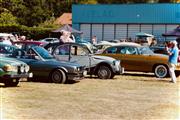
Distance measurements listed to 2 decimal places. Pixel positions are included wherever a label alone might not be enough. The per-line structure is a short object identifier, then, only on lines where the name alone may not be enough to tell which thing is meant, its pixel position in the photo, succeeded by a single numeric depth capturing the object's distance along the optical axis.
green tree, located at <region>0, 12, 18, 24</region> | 66.59
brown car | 23.91
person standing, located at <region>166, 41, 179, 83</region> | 21.31
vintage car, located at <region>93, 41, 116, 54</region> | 34.34
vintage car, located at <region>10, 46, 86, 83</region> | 19.50
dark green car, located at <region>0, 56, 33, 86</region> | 16.99
